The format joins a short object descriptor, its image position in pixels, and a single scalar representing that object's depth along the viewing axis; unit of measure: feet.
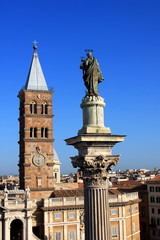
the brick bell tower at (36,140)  186.60
